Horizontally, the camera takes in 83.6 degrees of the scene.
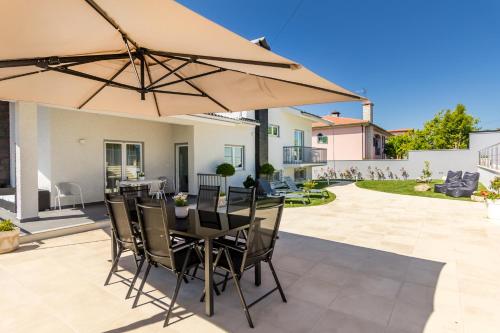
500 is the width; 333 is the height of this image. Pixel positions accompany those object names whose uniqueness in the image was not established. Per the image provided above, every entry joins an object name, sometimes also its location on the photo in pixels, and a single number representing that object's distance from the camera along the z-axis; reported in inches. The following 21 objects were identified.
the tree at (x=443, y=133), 1189.1
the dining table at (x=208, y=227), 126.1
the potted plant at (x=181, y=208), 167.5
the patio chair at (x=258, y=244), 124.3
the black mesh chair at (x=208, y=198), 201.2
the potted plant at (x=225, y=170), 475.2
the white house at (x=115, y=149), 272.4
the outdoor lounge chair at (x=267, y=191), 456.8
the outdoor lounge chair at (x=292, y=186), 514.8
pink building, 1045.8
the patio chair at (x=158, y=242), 120.3
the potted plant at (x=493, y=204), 319.3
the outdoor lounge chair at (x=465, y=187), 519.3
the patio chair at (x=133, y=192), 182.7
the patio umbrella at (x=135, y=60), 87.0
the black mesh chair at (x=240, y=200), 188.2
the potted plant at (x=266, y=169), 594.4
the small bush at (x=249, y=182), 534.7
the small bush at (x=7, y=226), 210.7
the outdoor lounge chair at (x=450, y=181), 569.3
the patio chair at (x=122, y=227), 142.6
